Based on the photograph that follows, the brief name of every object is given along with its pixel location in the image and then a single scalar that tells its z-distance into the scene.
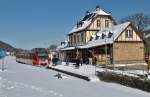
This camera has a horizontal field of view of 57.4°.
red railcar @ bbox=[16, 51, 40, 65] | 22.58
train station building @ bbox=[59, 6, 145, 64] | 20.66
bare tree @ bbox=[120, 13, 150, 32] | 31.76
